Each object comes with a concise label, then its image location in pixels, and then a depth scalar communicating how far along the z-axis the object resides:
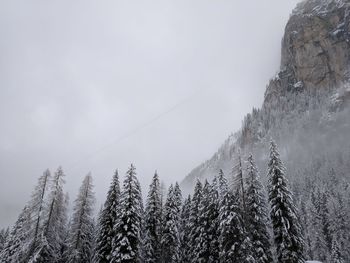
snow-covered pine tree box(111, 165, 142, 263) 39.03
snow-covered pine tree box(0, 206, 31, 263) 40.78
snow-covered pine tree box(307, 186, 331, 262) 75.12
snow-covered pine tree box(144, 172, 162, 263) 48.50
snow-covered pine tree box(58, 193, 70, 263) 43.25
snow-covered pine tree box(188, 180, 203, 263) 48.41
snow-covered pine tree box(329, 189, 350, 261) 72.00
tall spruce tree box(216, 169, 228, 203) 41.73
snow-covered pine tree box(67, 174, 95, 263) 43.50
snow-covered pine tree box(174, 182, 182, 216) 53.86
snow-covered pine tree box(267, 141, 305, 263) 37.12
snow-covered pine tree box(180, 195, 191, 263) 53.09
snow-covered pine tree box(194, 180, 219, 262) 44.56
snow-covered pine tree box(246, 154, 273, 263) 38.50
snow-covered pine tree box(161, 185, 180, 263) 48.47
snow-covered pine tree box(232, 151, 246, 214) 41.22
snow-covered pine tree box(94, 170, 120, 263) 42.12
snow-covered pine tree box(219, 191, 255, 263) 37.06
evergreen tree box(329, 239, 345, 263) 63.00
